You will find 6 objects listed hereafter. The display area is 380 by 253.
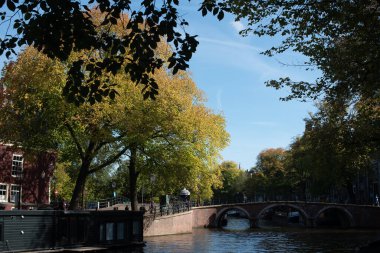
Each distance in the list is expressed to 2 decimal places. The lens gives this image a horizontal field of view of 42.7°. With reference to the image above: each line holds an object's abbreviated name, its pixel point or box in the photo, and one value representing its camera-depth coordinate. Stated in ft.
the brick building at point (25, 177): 139.23
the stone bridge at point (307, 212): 193.67
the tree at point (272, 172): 309.63
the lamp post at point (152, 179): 128.42
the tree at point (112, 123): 94.48
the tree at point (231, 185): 407.38
